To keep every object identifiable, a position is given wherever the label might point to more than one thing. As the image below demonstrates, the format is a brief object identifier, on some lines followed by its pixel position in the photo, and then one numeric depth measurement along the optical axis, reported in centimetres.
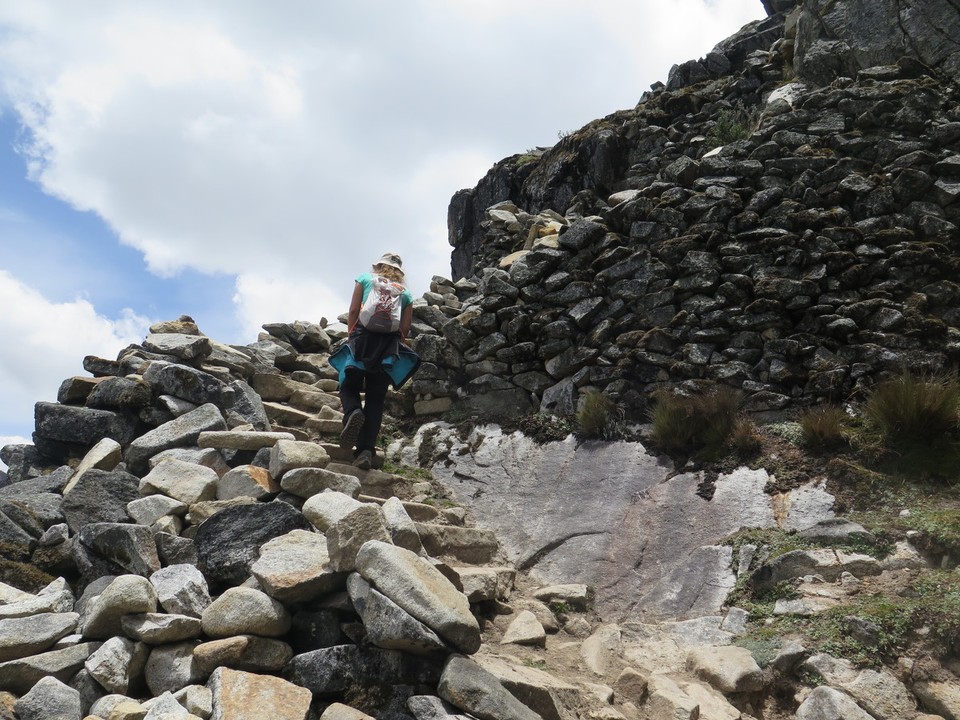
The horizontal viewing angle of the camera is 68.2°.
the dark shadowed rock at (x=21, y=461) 735
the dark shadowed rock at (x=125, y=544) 473
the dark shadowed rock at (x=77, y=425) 746
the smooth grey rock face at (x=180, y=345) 843
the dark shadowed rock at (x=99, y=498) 559
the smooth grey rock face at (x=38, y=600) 428
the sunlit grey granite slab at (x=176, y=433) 689
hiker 732
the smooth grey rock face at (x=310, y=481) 556
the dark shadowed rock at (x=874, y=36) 930
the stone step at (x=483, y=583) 516
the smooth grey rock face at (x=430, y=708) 346
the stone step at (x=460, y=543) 597
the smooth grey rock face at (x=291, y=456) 577
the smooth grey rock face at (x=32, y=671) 380
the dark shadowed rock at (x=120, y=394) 763
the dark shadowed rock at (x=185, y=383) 773
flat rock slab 570
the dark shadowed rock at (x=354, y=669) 369
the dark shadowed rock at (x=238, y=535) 459
